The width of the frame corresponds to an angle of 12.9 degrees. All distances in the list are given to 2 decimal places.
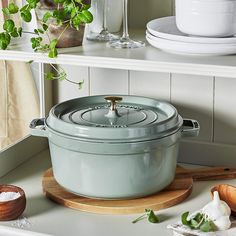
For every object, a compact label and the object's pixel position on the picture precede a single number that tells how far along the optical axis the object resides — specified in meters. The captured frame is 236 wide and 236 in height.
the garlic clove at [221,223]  1.92
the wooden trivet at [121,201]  2.00
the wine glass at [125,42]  2.02
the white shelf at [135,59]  1.89
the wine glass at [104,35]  2.10
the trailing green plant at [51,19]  1.96
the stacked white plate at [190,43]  1.91
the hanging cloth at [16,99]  2.37
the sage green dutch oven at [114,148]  1.97
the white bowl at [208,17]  1.90
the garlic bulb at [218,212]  1.92
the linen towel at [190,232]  1.89
